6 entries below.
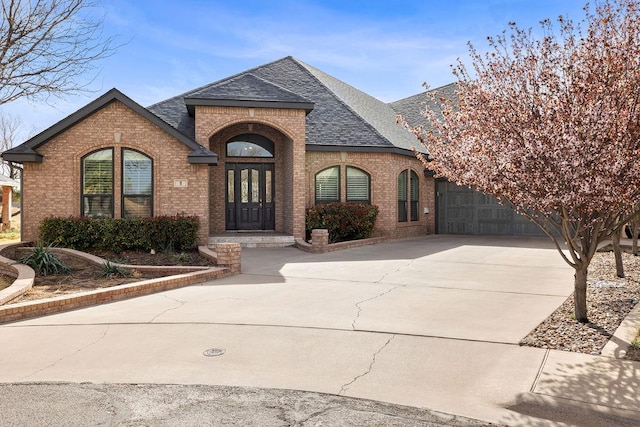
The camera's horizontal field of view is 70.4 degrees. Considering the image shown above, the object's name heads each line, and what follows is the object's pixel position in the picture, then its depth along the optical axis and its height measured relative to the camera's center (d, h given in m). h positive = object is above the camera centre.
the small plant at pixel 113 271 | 9.40 -1.24
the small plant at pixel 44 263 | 9.61 -1.09
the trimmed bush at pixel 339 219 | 15.88 -0.29
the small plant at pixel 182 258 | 11.25 -1.17
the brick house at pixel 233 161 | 13.70 +1.70
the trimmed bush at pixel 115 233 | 12.67 -0.58
